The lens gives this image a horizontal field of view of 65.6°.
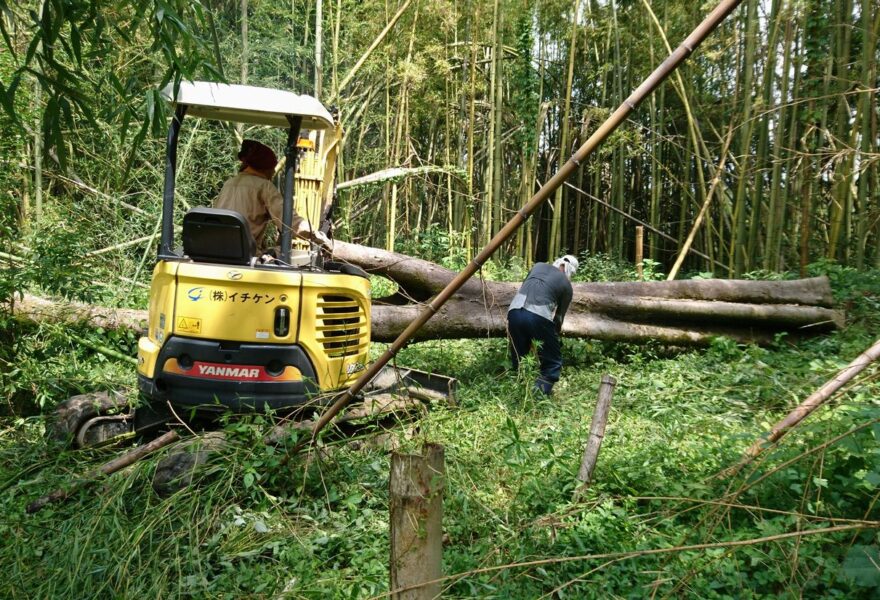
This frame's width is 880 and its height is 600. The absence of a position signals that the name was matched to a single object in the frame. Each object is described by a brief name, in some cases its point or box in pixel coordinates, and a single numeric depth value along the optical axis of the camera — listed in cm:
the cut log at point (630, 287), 714
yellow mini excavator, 396
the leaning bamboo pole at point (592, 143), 218
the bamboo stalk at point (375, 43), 951
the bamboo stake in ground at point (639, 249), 985
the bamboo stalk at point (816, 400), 288
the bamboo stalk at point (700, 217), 972
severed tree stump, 214
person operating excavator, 446
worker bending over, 637
